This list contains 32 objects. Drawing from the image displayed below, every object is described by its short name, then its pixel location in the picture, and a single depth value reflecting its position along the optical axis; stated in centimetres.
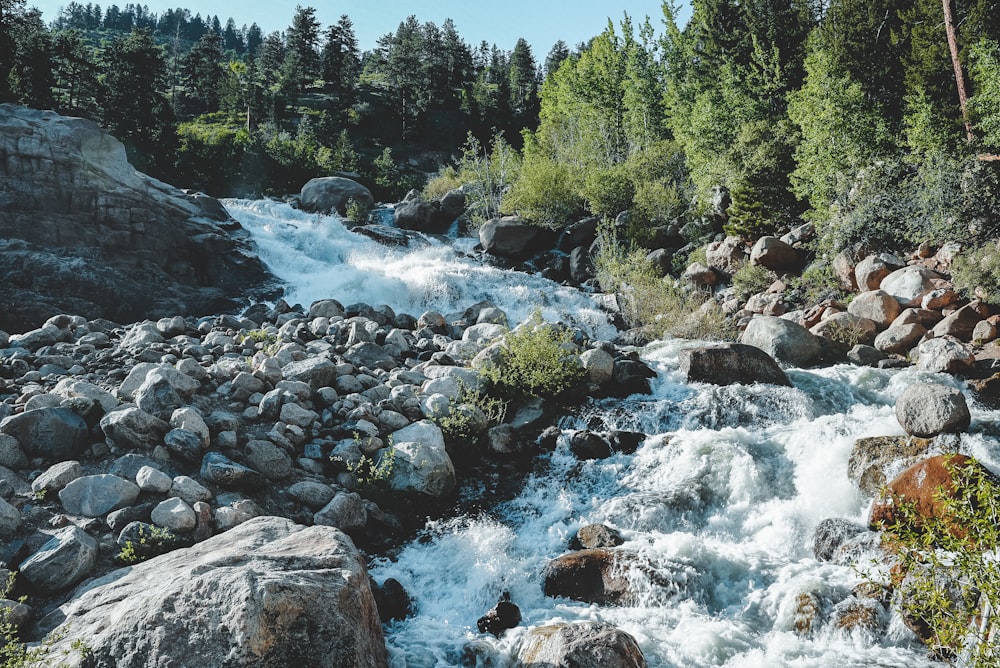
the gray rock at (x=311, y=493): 877
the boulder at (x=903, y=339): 1493
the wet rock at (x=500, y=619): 715
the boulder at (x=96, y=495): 725
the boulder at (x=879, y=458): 880
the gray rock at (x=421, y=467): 965
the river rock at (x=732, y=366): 1313
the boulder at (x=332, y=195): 3481
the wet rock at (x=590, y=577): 763
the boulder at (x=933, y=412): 948
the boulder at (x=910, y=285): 1622
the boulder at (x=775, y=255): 2108
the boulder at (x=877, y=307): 1591
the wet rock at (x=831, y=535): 788
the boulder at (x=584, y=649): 569
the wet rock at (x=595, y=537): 859
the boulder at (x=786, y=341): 1471
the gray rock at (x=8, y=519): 655
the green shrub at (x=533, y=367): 1268
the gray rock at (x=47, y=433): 809
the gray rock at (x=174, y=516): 722
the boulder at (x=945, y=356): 1309
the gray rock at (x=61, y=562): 605
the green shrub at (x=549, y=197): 2959
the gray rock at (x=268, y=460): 901
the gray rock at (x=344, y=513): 852
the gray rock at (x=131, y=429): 848
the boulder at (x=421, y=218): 3391
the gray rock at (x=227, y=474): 838
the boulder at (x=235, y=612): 488
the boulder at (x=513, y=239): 2836
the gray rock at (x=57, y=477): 741
